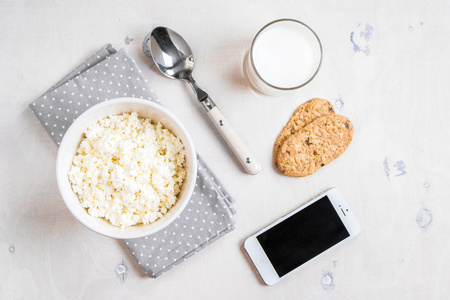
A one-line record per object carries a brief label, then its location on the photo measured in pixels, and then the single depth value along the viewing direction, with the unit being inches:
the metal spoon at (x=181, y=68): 32.4
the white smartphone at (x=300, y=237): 33.7
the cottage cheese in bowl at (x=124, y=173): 26.2
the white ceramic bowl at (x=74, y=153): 25.9
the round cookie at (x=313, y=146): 33.4
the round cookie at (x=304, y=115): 34.3
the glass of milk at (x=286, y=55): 32.2
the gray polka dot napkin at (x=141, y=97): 31.3
